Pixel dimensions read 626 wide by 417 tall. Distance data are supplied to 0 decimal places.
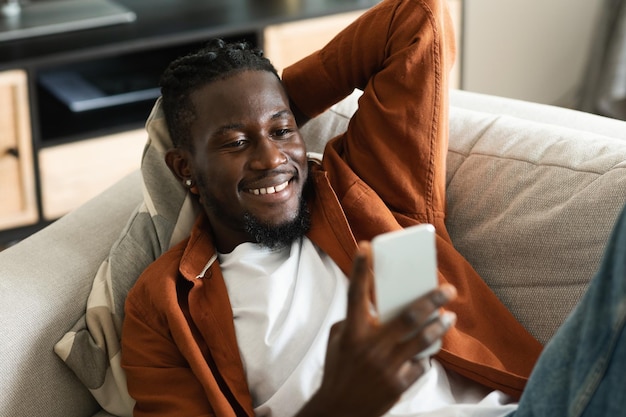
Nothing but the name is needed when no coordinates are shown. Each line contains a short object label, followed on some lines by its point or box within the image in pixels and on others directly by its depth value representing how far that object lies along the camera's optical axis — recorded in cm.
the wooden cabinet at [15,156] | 255
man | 134
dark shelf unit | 263
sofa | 138
